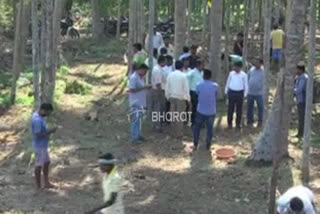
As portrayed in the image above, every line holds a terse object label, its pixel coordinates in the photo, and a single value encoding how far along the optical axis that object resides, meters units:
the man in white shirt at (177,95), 15.41
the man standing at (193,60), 16.66
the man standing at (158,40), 22.70
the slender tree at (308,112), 12.15
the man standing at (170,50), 22.27
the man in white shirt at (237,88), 16.30
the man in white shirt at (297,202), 8.10
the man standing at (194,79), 16.23
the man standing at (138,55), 18.05
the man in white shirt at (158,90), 16.14
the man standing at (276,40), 22.46
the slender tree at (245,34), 20.22
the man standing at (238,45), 22.95
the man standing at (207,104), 14.45
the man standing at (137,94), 15.23
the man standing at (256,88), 16.77
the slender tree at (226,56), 21.17
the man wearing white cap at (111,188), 8.48
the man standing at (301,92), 15.43
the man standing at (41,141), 11.64
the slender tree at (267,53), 15.39
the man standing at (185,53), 16.64
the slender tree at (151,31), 16.83
